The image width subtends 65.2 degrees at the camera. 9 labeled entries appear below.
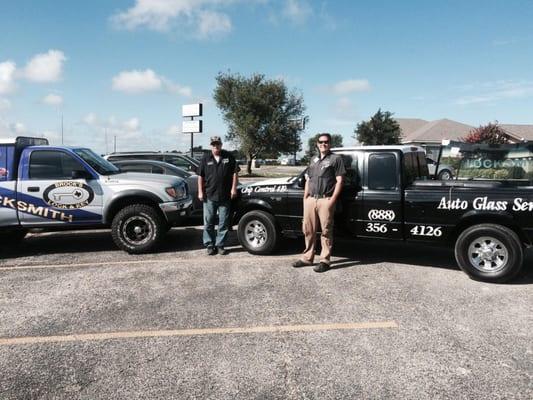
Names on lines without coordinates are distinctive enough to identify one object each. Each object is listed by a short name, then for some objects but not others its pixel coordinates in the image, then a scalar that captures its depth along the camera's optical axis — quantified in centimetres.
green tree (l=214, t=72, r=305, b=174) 3312
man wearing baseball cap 671
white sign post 2673
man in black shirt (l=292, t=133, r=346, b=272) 566
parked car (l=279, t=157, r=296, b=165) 8068
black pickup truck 515
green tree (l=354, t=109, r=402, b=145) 4247
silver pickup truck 664
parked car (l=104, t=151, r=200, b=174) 1203
